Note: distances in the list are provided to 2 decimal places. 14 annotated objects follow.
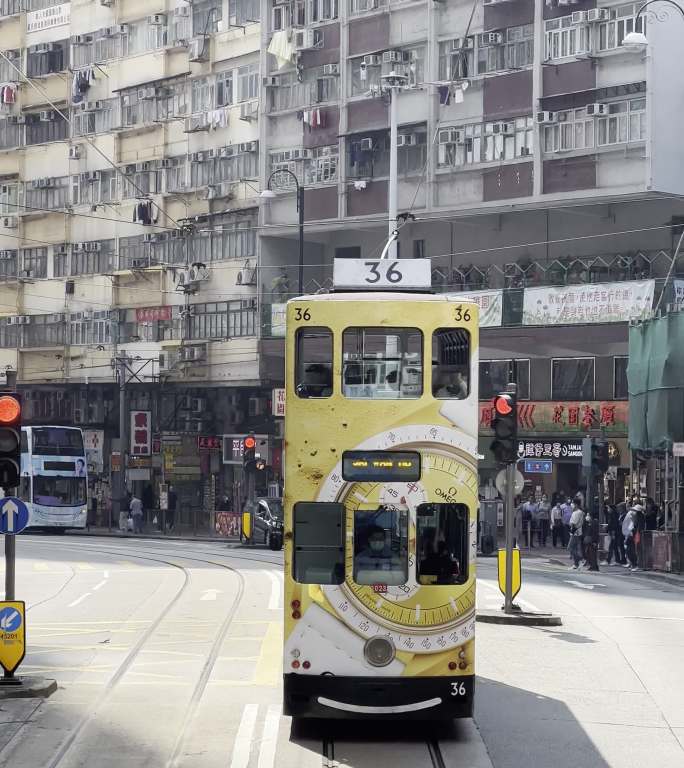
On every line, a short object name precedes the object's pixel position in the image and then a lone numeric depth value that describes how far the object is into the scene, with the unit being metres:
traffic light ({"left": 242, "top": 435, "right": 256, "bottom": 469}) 48.12
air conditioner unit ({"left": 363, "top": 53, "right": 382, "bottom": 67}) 51.56
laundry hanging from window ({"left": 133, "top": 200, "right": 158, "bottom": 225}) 60.34
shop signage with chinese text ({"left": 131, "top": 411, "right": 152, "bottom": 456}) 60.76
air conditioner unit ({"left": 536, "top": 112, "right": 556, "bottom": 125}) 46.34
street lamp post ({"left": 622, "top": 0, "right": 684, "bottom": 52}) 37.09
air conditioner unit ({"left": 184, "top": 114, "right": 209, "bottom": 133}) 58.59
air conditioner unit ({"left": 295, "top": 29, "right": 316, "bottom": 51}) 54.09
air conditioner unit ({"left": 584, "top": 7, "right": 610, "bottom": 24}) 45.41
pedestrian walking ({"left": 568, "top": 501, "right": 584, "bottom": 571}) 38.03
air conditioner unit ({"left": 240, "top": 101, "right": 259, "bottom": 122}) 56.78
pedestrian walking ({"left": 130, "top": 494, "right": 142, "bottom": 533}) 56.97
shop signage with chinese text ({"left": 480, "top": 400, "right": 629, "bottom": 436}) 48.06
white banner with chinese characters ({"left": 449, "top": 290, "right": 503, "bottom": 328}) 46.97
